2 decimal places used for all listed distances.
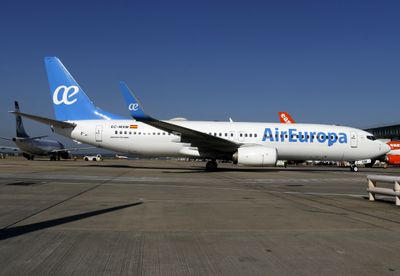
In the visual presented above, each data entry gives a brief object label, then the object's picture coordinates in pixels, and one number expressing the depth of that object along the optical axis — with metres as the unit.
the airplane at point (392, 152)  45.97
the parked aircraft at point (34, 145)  45.50
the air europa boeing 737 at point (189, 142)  23.23
